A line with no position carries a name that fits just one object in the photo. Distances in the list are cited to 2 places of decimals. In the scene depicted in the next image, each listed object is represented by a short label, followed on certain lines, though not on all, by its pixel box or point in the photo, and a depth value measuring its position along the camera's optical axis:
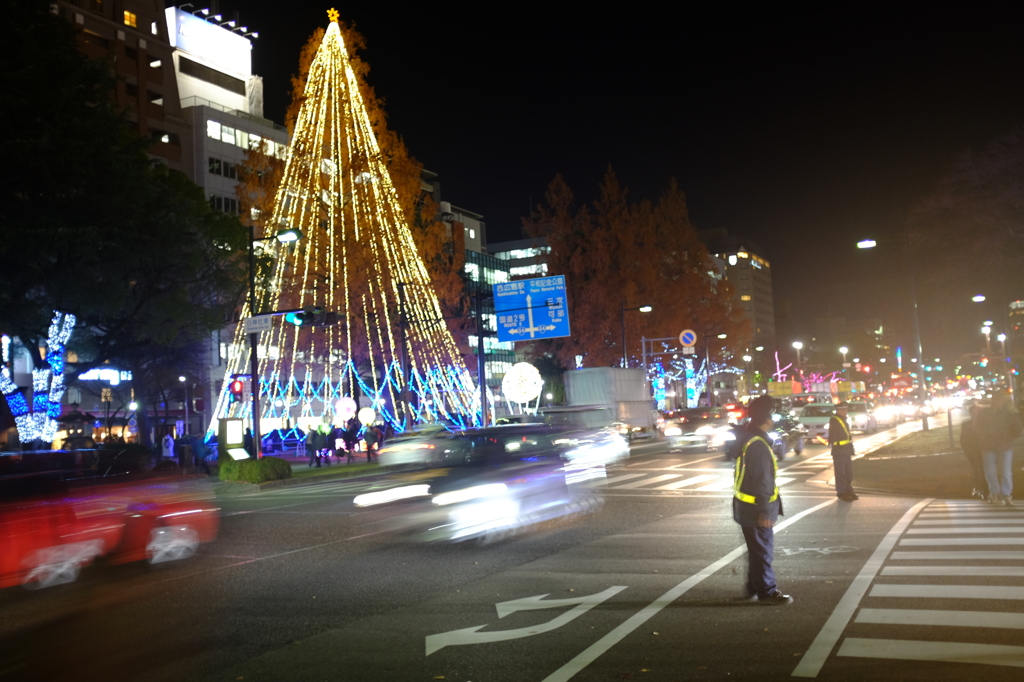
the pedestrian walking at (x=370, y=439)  34.41
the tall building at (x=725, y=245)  189.00
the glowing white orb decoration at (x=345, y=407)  36.09
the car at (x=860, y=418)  43.03
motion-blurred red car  9.48
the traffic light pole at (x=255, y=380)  27.07
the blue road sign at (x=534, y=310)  33.56
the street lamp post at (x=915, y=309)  24.78
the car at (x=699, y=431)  32.66
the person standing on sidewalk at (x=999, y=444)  14.27
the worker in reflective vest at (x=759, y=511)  7.85
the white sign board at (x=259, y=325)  24.55
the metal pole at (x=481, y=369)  34.75
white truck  39.69
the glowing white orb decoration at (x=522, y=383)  35.72
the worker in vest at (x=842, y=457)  16.06
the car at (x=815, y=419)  35.19
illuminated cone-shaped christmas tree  35.62
